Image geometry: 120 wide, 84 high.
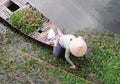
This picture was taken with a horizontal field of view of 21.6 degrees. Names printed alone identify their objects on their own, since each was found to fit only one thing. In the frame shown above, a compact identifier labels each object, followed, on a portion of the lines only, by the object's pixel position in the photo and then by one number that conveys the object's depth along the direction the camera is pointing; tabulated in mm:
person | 6941
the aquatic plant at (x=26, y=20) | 8430
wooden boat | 8227
